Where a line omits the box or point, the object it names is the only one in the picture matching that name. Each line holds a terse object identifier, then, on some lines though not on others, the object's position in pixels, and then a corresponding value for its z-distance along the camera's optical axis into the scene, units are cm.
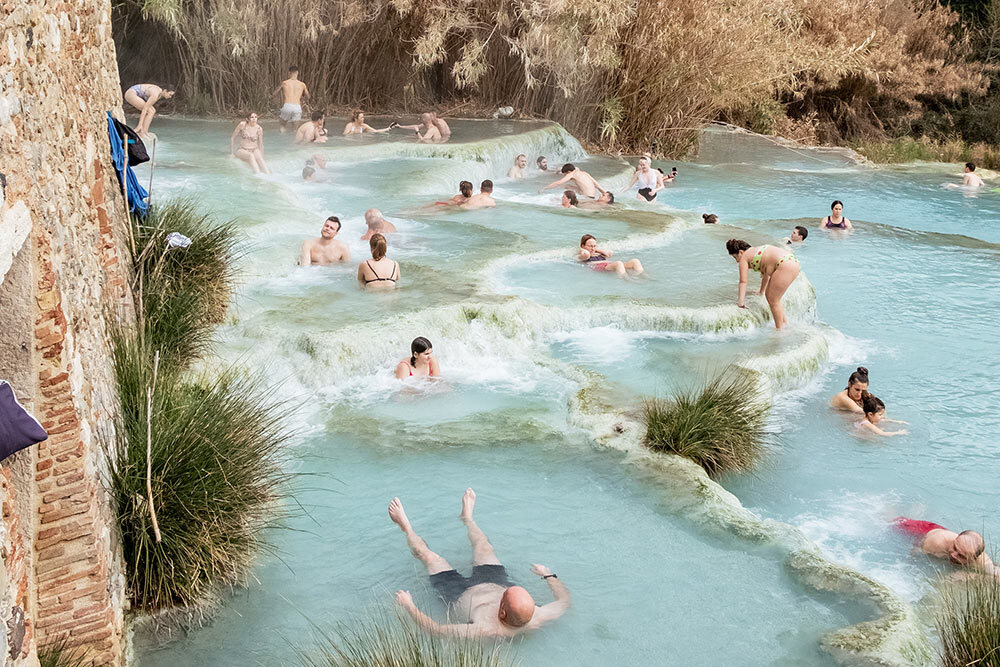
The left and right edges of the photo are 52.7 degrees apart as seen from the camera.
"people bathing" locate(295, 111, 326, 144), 1731
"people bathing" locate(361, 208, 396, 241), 1229
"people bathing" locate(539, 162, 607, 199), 1591
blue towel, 619
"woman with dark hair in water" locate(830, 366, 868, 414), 843
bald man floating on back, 511
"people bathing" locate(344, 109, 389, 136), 1844
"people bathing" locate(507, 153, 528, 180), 1761
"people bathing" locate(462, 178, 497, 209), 1420
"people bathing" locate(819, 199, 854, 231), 1479
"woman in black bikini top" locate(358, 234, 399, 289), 995
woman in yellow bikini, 1002
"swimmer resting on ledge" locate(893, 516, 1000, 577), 623
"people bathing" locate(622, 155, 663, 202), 1697
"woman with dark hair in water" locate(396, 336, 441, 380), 831
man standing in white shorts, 1848
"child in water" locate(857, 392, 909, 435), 834
